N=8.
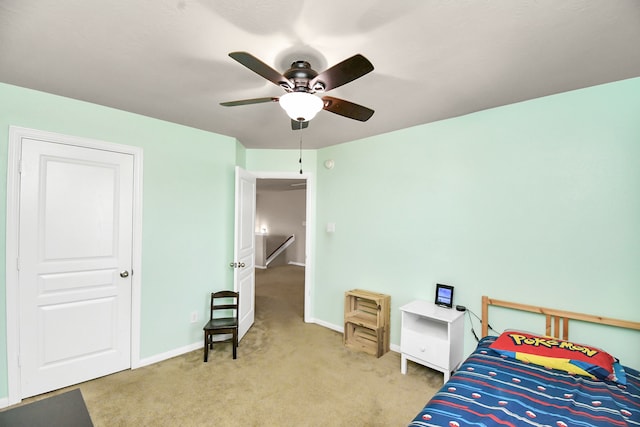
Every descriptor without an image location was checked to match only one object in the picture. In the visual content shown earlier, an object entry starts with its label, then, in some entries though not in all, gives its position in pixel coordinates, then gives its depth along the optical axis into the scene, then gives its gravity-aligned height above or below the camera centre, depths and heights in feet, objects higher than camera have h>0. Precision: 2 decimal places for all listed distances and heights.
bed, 4.47 -3.10
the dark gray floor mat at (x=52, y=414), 3.52 -2.59
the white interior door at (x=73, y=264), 7.38 -1.40
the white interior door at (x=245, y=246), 10.65 -1.23
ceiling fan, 4.29 +2.29
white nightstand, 8.03 -3.49
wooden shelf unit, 9.99 -3.76
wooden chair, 9.46 -3.70
